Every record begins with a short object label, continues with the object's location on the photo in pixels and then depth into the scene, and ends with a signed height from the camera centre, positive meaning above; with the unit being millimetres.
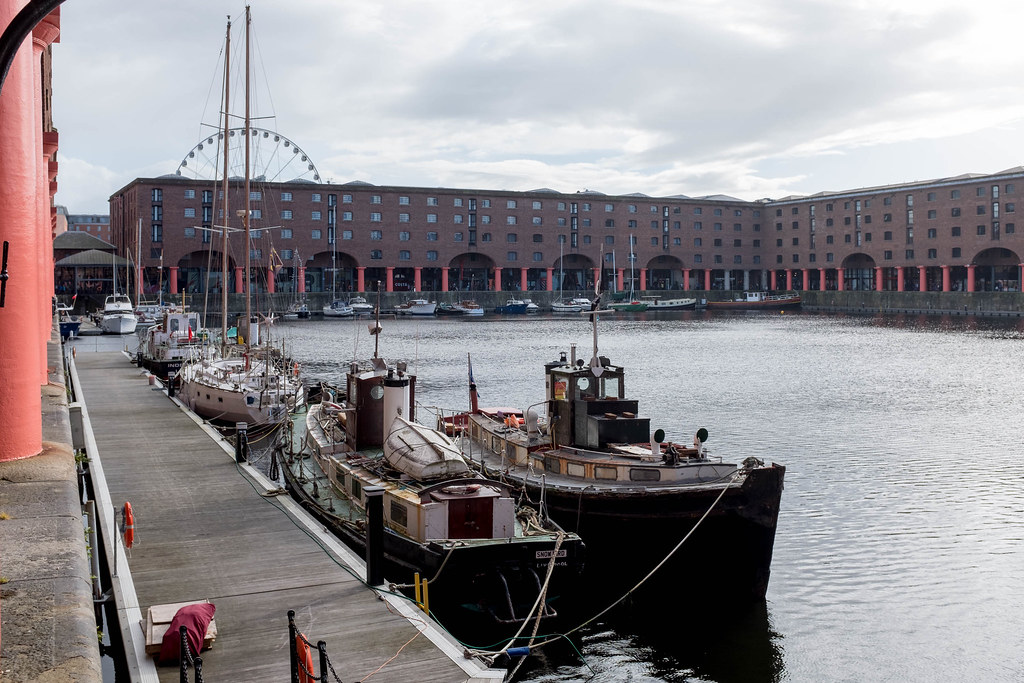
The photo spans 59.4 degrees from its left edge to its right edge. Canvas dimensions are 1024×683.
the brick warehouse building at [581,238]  117375 +11362
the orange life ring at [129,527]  15766 -3610
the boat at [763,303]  148250 +1739
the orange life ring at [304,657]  10469 -3985
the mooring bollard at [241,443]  23828 -3252
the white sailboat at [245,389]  37750 -2952
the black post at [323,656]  9672 -3670
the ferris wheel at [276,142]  113638 +22116
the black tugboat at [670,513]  19188 -4293
